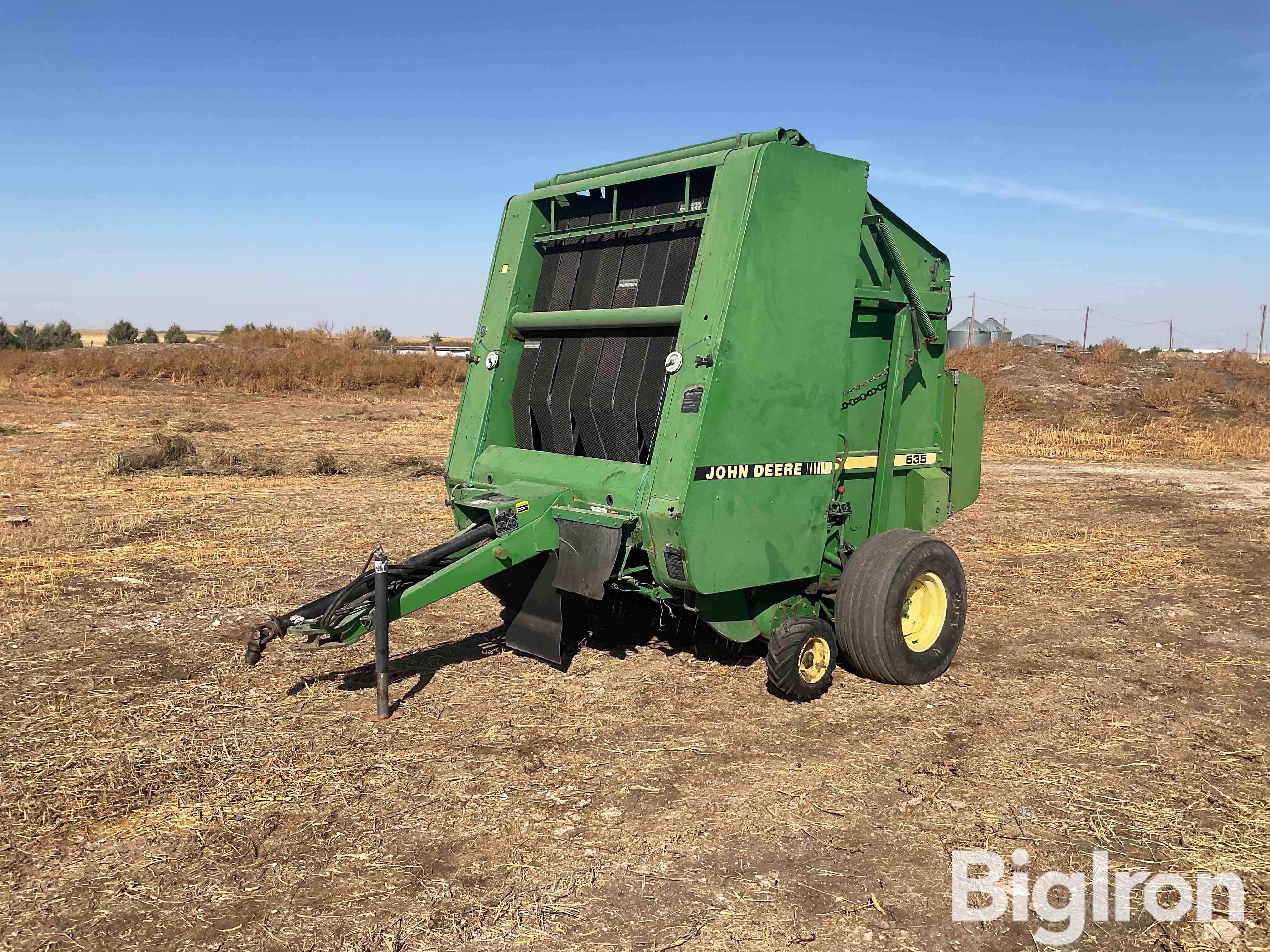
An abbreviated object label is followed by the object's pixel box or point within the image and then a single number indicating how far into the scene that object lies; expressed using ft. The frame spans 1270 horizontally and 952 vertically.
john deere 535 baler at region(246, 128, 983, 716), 16.01
